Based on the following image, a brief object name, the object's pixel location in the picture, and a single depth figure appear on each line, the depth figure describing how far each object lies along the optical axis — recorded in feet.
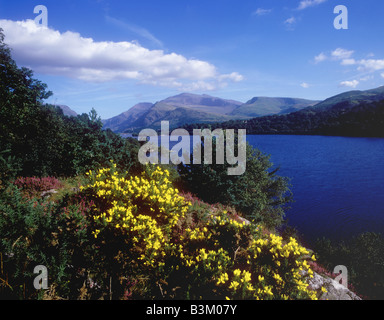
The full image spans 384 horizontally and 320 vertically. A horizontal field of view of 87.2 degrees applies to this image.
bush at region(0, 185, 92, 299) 14.78
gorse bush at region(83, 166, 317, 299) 16.69
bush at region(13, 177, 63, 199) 29.10
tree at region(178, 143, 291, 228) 44.68
